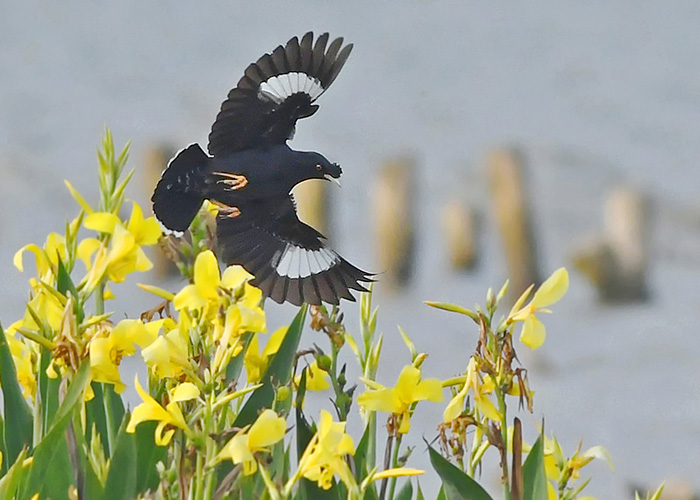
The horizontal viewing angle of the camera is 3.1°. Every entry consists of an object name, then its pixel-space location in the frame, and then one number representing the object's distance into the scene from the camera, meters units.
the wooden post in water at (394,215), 44.20
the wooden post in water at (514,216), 44.13
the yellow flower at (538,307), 16.75
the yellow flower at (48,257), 16.93
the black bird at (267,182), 16.77
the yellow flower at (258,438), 16.49
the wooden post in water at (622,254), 46.67
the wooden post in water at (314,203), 39.31
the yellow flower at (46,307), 16.80
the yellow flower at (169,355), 16.58
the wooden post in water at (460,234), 48.46
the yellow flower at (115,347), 16.70
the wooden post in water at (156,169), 40.85
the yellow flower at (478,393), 16.66
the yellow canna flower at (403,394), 16.75
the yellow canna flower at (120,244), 16.86
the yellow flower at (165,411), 16.52
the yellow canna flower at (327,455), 16.52
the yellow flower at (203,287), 16.65
